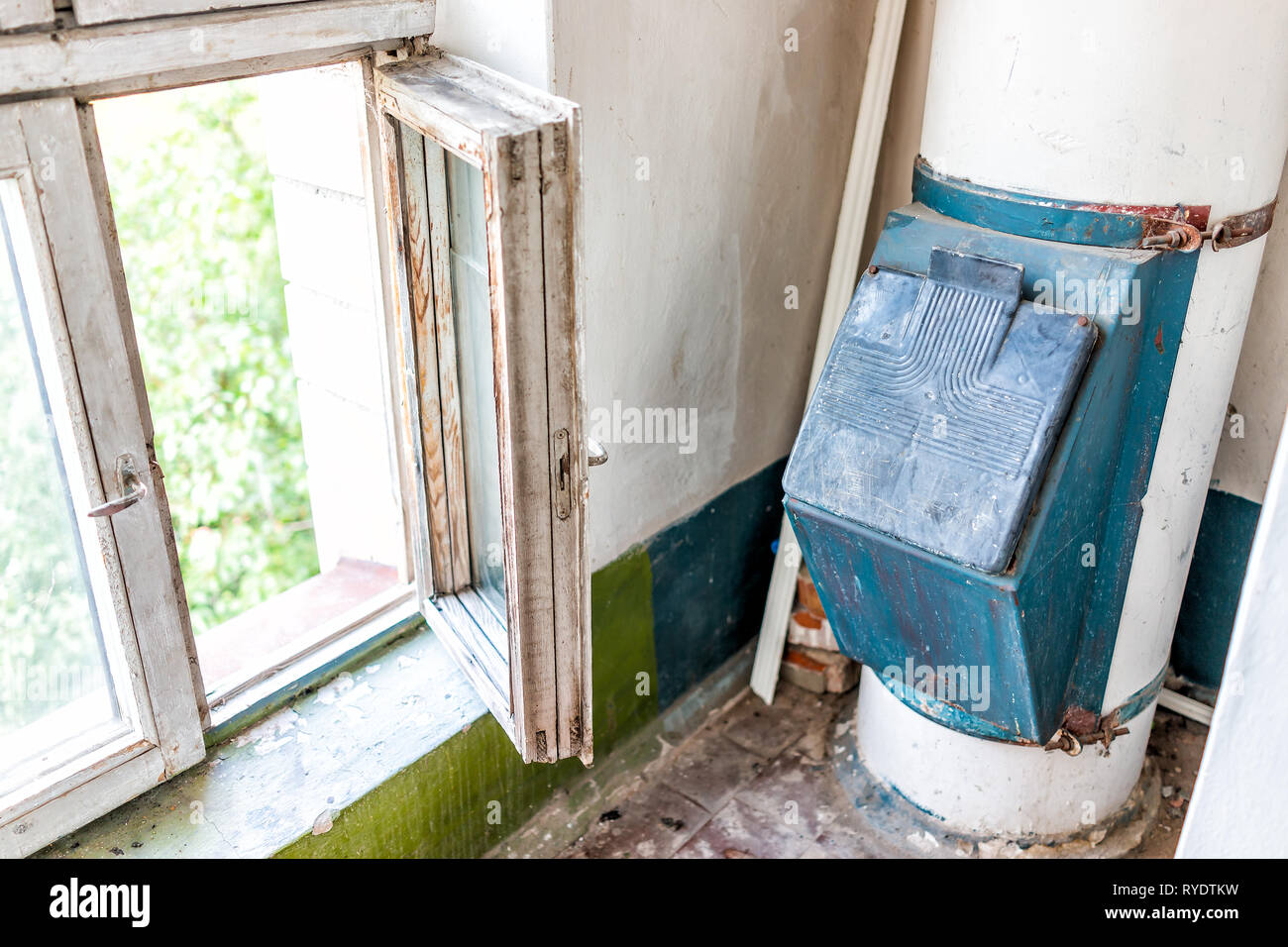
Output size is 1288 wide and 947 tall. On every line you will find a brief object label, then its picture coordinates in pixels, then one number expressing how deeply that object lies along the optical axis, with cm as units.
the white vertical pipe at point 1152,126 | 187
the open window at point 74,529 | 167
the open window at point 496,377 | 159
